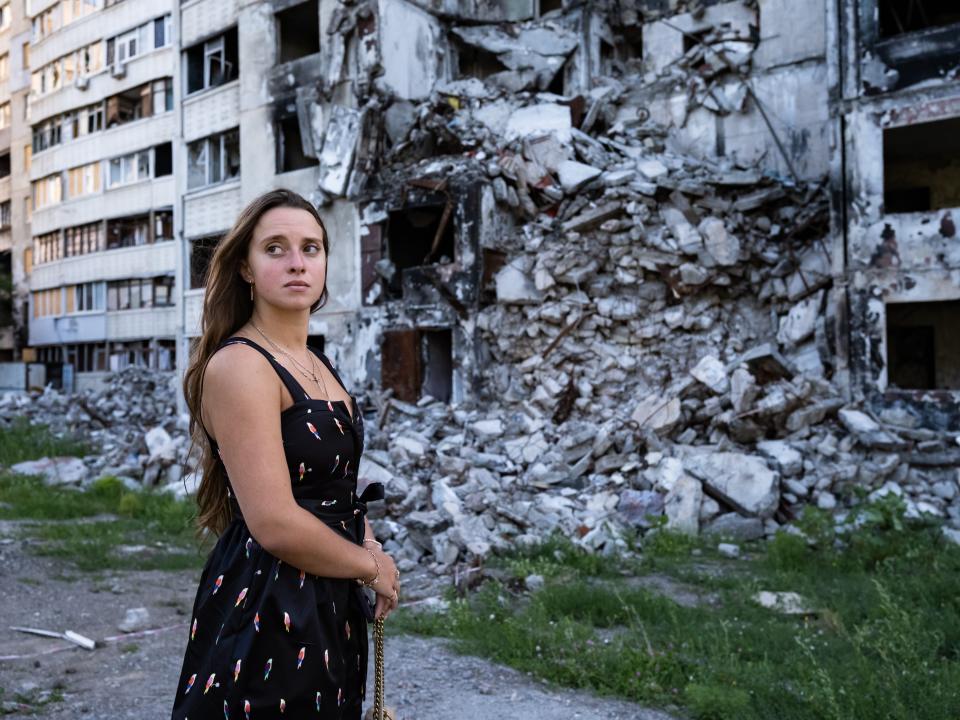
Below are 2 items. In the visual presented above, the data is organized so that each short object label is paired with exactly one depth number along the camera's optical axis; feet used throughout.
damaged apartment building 37.58
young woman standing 5.06
